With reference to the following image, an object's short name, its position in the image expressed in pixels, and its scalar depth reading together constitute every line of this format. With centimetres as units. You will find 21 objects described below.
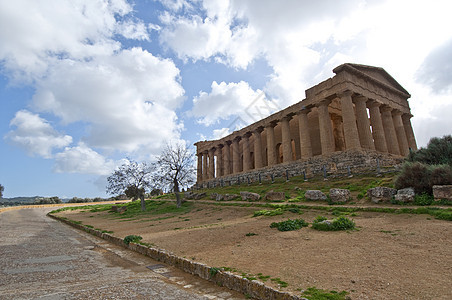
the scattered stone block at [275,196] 1601
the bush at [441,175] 1003
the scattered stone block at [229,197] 2021
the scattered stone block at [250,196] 1749
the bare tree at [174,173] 2630
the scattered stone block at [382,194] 1110
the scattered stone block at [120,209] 2912
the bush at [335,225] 793
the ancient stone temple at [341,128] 2481
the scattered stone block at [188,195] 2769
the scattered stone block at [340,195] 1268
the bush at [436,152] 1292
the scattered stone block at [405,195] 1036
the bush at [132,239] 936
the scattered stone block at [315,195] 1366
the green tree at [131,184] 3022
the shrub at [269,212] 1216
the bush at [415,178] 1066
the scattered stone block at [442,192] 946
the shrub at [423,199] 976
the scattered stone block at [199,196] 2583
